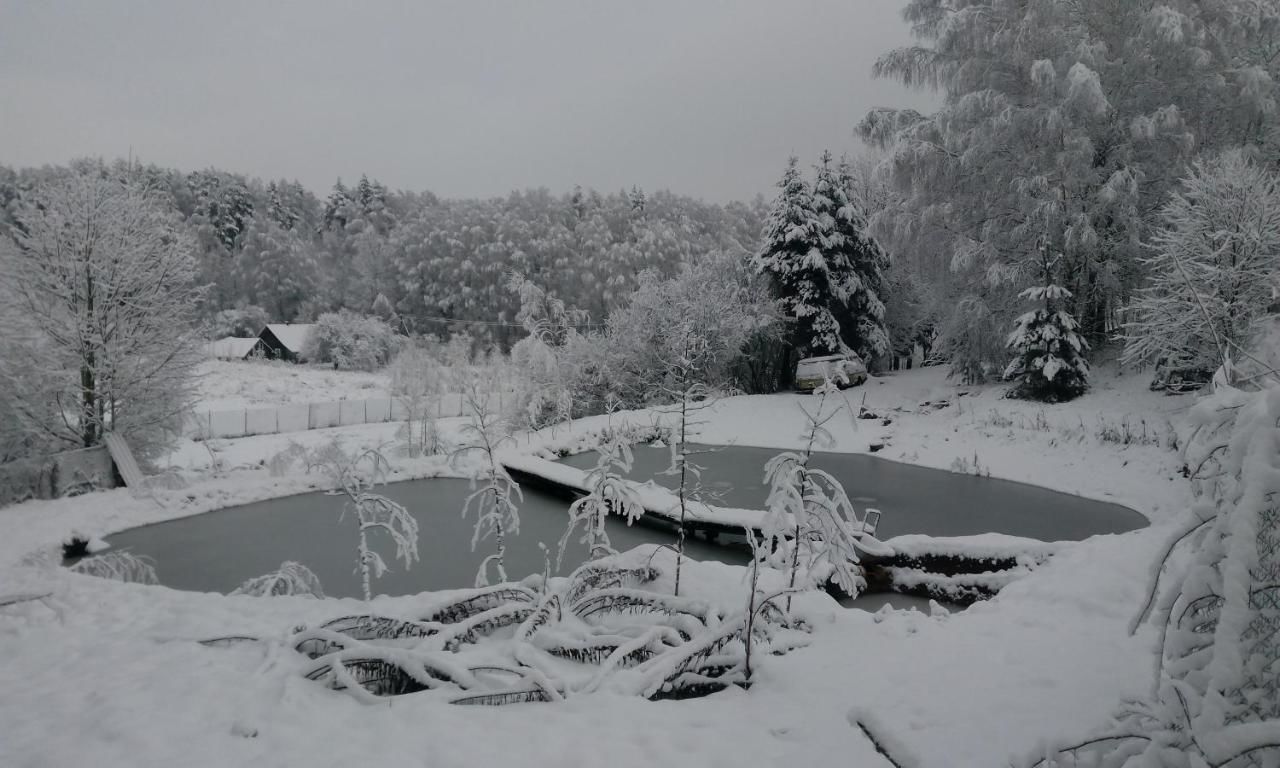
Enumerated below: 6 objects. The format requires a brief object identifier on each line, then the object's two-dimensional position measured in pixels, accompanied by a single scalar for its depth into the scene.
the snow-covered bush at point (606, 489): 4.37
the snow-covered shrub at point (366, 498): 4.56
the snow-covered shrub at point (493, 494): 4.61
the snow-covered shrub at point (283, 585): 4.58
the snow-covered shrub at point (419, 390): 12.24
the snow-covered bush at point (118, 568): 5.70
